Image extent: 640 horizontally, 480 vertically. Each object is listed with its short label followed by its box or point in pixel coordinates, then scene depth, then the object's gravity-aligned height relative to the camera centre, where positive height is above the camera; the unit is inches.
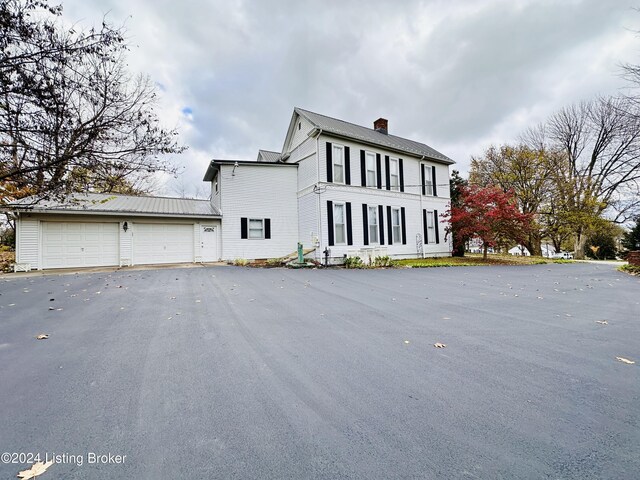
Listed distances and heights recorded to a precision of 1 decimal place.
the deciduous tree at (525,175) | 856.9 +220.7
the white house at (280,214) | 479.8 +66.7
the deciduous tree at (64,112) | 199.2 +115.0
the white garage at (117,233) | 451.5 +31.0
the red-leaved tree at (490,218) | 580.4 +54.9
